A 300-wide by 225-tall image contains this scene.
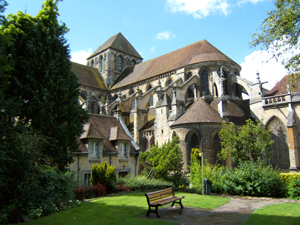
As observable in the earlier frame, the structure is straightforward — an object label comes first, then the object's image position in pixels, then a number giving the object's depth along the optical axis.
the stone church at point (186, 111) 19.44
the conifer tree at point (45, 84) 11.55
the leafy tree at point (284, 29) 8.12
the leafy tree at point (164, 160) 17.47
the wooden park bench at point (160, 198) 8.56
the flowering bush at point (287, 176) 15.21
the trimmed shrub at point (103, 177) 14.53
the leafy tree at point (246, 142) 18.97
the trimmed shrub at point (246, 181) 14.20
